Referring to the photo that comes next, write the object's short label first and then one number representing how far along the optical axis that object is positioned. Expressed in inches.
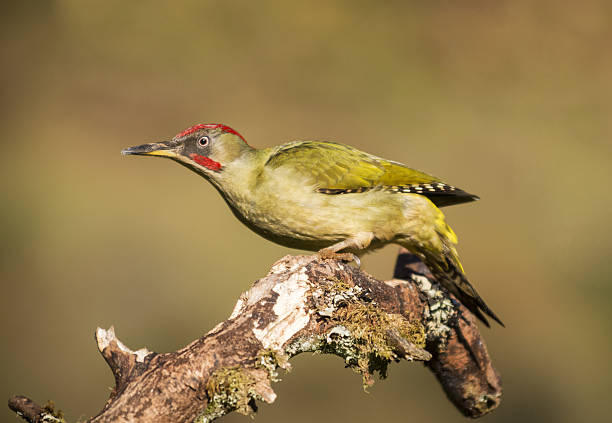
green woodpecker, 290.1
